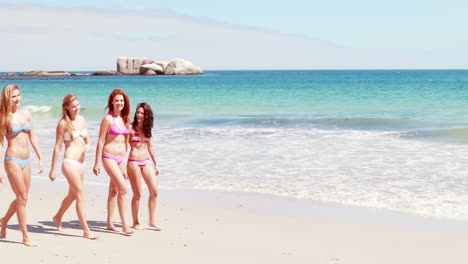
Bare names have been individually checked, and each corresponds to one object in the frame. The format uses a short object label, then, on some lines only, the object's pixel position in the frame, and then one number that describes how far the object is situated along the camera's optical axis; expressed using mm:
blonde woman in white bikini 6047
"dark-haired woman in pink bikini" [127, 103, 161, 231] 6598
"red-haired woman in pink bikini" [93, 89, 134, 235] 6371
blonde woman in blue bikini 5723
